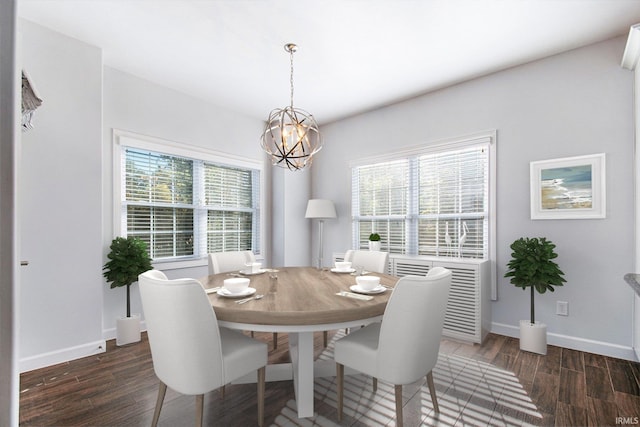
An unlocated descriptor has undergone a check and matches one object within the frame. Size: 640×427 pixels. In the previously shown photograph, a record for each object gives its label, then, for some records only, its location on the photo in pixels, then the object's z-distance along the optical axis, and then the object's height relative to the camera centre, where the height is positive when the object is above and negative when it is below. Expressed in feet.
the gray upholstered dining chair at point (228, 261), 9.59 -1.49
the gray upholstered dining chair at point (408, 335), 4.91 -2.00
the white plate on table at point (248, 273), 8.23 -1.57
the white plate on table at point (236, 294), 5.81 -1.51
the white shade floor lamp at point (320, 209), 14.44 +0.31
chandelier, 8.09 +2.20
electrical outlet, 9.37 -2.84
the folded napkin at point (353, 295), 5.78 -1.57
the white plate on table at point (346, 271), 8.64 -1.57
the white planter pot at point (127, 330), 9.66 -3.65
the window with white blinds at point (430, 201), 11.33 +0.64
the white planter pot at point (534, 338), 8.96 -3.61
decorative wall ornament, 5.53 +2.19
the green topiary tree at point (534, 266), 8.68 -1.46
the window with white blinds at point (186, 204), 11.18 +0.47
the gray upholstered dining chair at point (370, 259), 9.68 -1.45
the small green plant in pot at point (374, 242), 13.11 -1.14
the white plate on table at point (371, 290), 6.16 -1.52
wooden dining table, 5.04 -1.63
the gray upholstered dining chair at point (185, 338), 4.72 -1.98
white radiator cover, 9.89 -2.80
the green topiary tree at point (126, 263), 9.55 -1.52
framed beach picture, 8.91 +0.88
